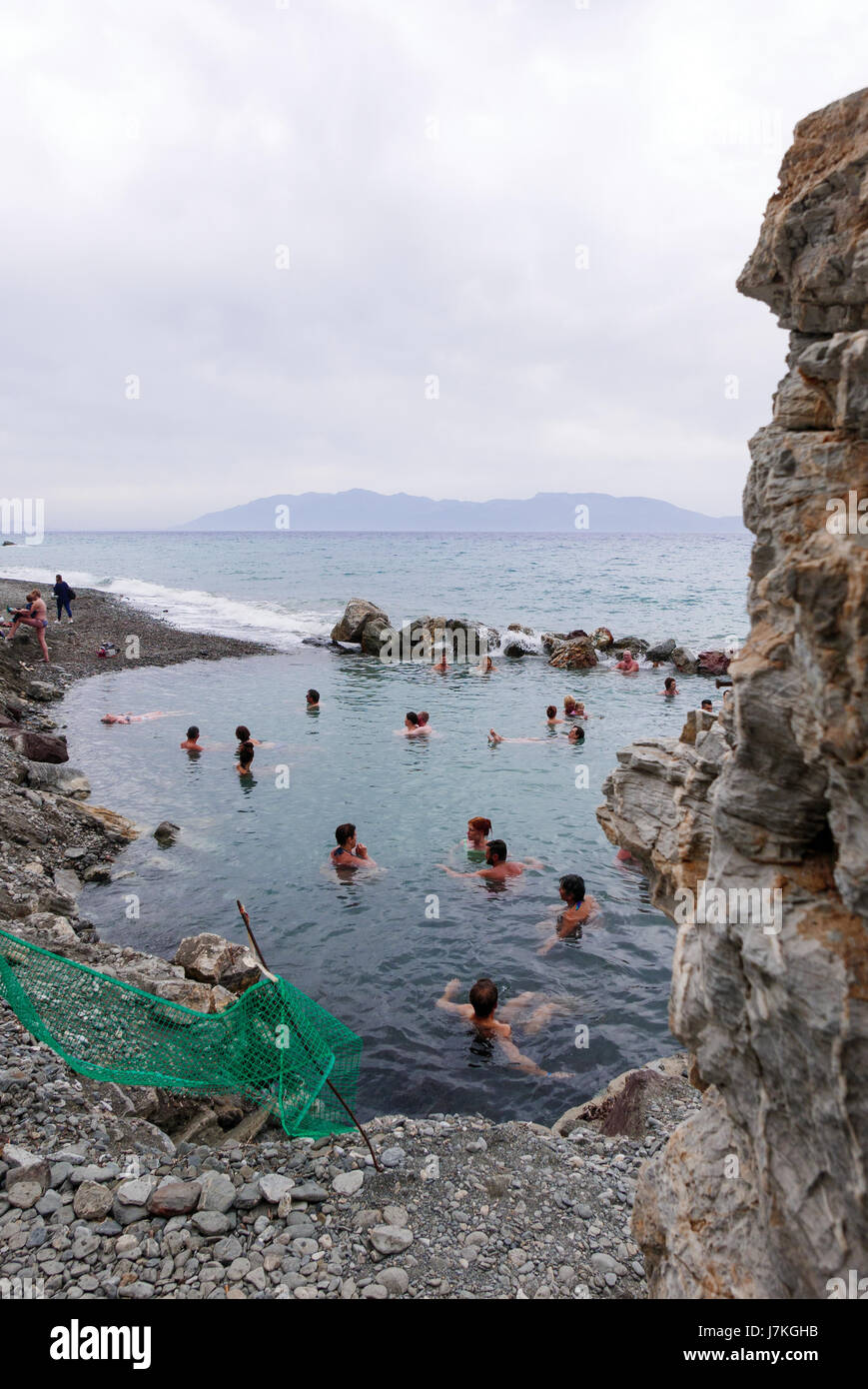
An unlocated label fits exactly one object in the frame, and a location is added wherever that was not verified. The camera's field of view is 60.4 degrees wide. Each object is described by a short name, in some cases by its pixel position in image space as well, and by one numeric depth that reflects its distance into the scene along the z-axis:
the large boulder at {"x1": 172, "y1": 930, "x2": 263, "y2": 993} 8.79
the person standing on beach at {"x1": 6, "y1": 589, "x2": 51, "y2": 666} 28.23
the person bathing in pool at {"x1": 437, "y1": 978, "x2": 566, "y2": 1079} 8.38
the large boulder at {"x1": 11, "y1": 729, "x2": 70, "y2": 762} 16.55
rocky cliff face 2.74
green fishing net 6.14
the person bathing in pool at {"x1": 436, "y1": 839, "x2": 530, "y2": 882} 12.34
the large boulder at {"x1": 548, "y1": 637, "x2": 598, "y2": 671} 32.78
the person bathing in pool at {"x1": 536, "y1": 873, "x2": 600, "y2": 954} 10.83
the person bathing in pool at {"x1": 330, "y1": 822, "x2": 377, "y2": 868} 12.82
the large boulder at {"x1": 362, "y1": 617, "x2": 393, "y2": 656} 35.69
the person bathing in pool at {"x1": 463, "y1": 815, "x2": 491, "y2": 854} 13.35
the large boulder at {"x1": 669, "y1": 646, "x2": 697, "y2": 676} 31.92
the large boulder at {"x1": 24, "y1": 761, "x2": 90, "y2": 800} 14.95
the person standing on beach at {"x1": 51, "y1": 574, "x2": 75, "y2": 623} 36.66
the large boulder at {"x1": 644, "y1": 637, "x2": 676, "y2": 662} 33.84
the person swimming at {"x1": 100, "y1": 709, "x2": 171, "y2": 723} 21.50
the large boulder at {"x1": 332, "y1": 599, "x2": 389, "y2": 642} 36.62
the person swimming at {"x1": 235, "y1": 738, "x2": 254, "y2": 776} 17.75
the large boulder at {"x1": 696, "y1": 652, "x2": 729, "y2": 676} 31.34
